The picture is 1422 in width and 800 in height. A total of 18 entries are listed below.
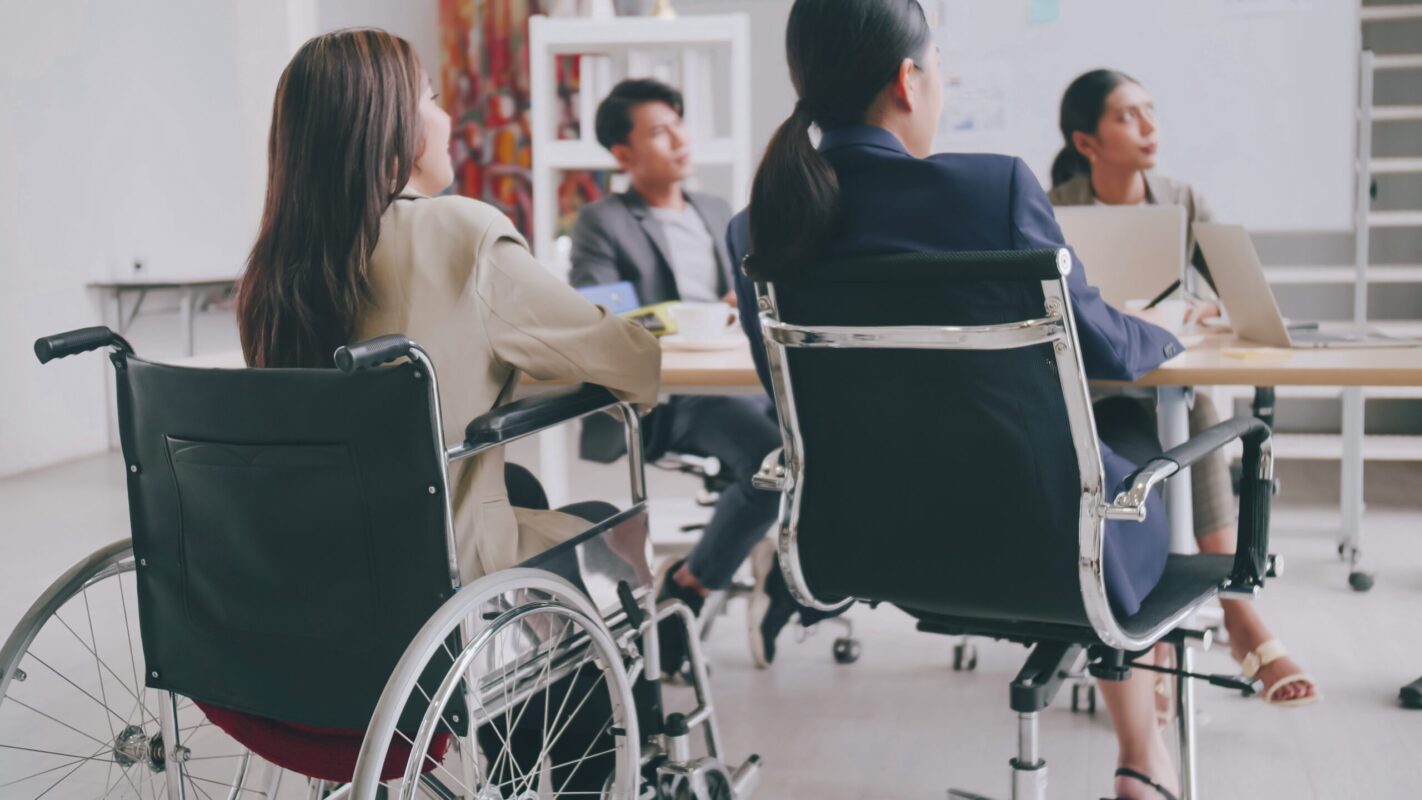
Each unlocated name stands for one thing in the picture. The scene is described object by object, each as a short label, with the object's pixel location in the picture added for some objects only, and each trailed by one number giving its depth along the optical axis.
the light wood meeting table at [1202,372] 1.61
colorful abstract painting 6.18
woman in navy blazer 1.26
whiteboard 3.65
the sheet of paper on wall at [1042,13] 3.82
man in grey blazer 2.46
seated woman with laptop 2.24
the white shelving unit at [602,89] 3.57
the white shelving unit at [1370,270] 3.67
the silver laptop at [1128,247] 2.12
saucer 2.05
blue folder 2.29
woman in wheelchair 1.35
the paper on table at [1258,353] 1.75
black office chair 1.25
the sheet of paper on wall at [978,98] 3.87
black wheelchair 1.17
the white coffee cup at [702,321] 2.07
